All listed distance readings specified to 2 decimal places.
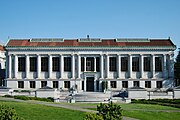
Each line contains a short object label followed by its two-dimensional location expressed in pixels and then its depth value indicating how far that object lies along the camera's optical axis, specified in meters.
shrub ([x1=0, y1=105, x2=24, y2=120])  21.89
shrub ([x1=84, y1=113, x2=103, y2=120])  21.78
